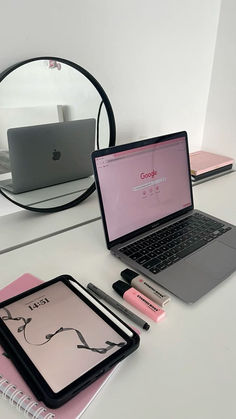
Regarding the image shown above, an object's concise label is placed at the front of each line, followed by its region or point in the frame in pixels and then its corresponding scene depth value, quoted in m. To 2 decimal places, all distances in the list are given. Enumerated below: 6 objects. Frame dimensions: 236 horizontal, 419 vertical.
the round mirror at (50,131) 0.76
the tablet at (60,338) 0.42
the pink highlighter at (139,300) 0.56
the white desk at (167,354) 0.42
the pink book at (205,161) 1.19
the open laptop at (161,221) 0.65
